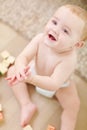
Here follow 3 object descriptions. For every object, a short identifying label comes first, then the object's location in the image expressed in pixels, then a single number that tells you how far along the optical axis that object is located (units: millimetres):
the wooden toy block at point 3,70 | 1194
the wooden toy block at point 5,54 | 1255
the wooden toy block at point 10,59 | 1237
